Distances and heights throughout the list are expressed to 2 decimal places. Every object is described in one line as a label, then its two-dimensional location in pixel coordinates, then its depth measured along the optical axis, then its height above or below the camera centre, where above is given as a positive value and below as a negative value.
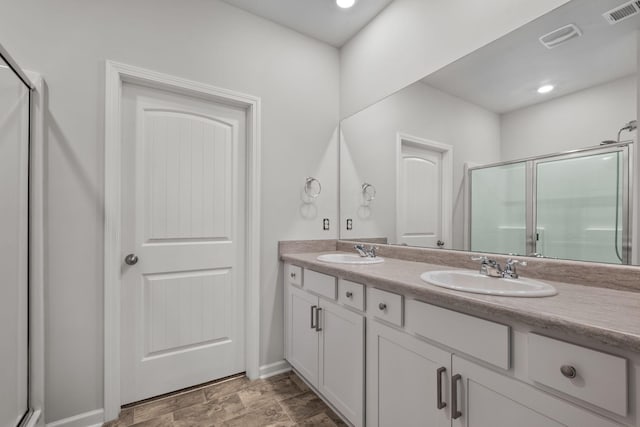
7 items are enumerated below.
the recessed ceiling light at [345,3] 1.99 +1.43
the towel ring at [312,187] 2.35 +0.21
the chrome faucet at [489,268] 1.30 -0.23
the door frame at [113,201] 1.62 +0.07
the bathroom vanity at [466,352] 0.70 -0.43
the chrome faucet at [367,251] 2.05 -0.25
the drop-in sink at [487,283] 0.96 -0.27
